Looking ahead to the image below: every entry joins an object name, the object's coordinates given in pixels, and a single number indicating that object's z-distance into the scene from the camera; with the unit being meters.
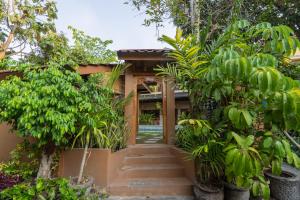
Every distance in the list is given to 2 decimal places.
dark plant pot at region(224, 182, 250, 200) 2.63
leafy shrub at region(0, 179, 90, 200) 2.17
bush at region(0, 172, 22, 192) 2.67
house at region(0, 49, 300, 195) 2.95
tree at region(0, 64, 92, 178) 2.44
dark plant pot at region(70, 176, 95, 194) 2.53
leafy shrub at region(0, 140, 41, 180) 3.00
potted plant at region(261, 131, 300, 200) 1.76
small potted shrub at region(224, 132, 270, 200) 1.68
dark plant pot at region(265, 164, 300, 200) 2.75
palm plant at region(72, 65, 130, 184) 2.75
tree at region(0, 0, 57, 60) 6.67
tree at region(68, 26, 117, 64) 10.19
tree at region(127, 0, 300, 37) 4.20
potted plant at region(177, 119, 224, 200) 2.39
